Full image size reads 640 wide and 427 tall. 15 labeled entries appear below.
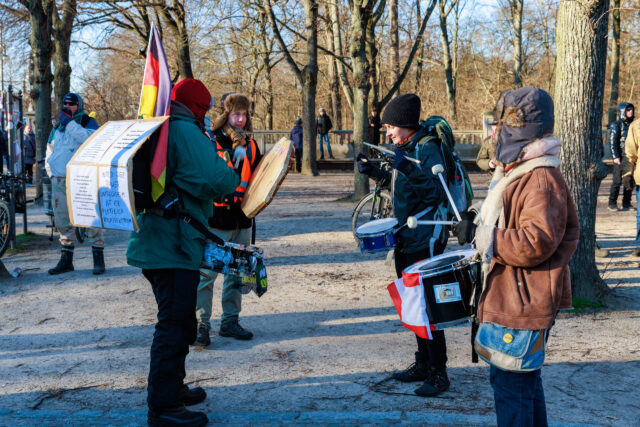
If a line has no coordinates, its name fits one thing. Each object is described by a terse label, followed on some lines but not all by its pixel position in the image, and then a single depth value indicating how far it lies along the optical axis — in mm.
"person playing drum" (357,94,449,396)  4016
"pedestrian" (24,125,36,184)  21547
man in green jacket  3627
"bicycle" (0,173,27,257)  8508
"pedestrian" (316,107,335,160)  23766
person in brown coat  2627
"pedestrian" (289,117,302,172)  22969
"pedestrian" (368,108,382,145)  18206
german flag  3465
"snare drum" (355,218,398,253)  4148
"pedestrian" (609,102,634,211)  10945
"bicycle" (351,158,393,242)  9117
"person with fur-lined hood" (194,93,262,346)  5039
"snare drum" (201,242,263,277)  3924
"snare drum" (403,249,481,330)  3080
